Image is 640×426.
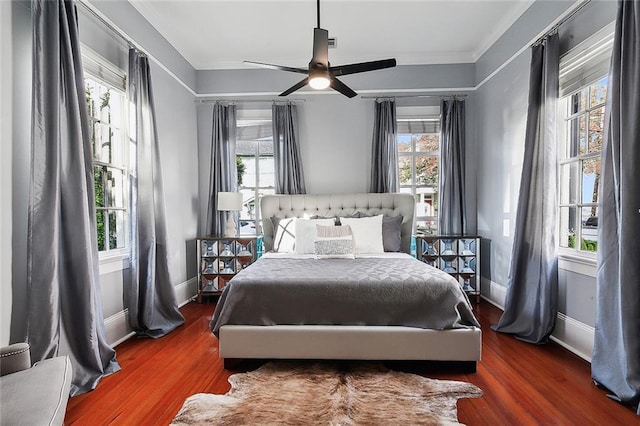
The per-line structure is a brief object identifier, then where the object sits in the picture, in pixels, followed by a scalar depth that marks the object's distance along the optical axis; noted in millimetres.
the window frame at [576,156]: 2721
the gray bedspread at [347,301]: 2350
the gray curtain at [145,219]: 3068
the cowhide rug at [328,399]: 1824
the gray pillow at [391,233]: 3906
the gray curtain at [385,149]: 4453
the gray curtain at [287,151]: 4512
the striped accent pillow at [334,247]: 3354
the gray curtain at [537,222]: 2805
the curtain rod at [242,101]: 4566
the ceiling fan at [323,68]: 2547
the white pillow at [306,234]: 3650
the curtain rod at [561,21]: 2572
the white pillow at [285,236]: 3859
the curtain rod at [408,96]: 4479
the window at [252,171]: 4695
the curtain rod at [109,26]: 2536
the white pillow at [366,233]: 3705
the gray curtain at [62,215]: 1998
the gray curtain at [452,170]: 4379
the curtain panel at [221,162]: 4488
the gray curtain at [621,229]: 1975
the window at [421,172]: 4637
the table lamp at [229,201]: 4238
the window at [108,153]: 2878
